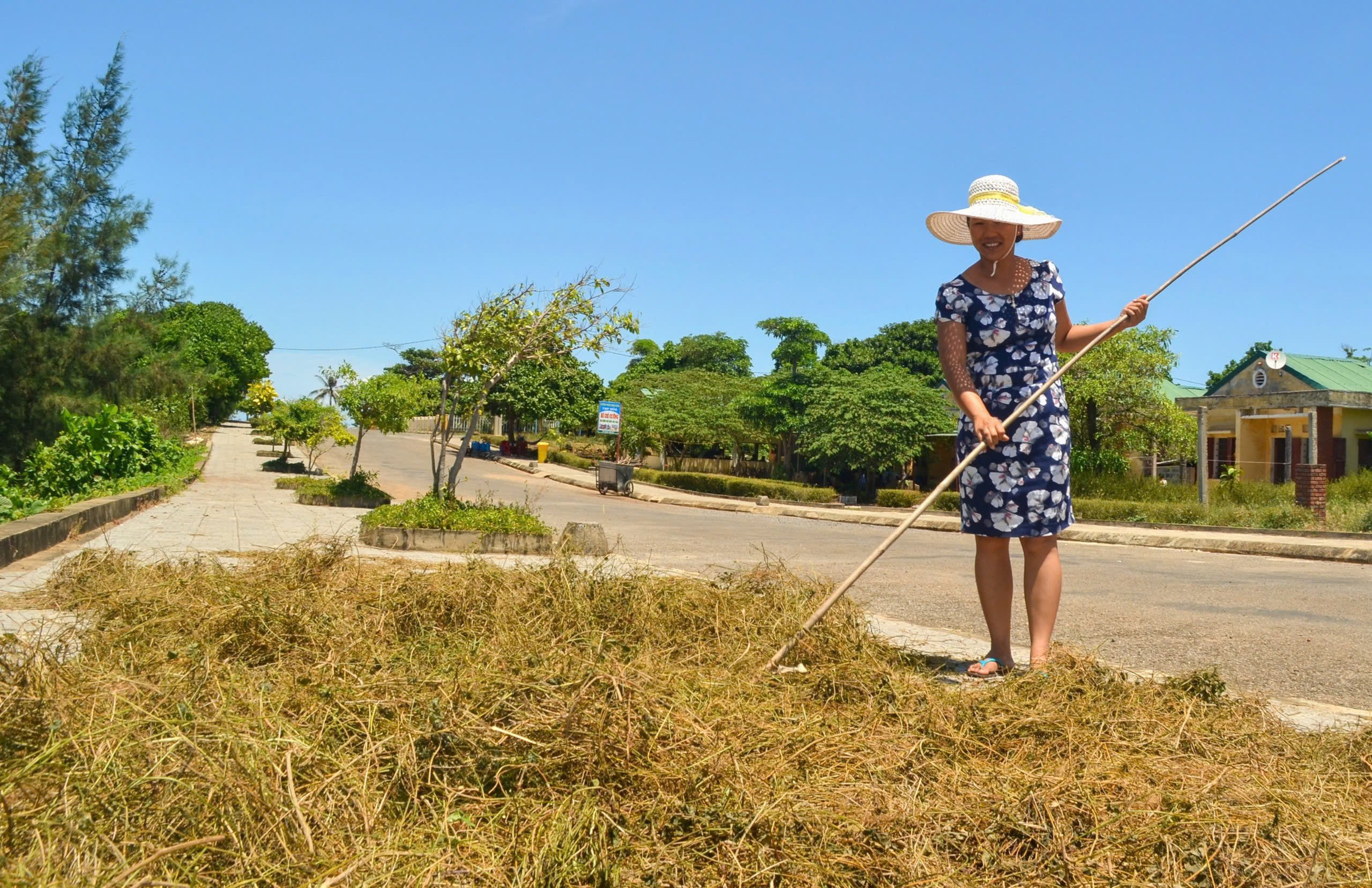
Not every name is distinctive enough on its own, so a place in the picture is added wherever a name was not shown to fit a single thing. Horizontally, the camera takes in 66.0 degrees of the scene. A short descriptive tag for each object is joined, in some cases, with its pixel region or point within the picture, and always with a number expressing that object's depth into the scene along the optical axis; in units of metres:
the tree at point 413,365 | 89.34
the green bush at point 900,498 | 28.24
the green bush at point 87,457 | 14.55
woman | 3.64
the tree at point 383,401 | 20.56
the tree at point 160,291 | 23.83
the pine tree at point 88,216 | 20.72
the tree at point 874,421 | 31.95
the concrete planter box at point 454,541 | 9.55
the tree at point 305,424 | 28.09
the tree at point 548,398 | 54.34
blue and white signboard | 37.88
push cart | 31.31
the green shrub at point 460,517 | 10.01
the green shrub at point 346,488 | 19.11
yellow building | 25.47
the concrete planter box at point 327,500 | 18.48
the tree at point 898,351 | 51.50
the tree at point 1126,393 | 25.75
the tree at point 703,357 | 68.69
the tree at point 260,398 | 33.81
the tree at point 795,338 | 52.94
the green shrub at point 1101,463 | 26.12
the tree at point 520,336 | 12.96
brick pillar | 17.64
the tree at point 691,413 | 41.00
